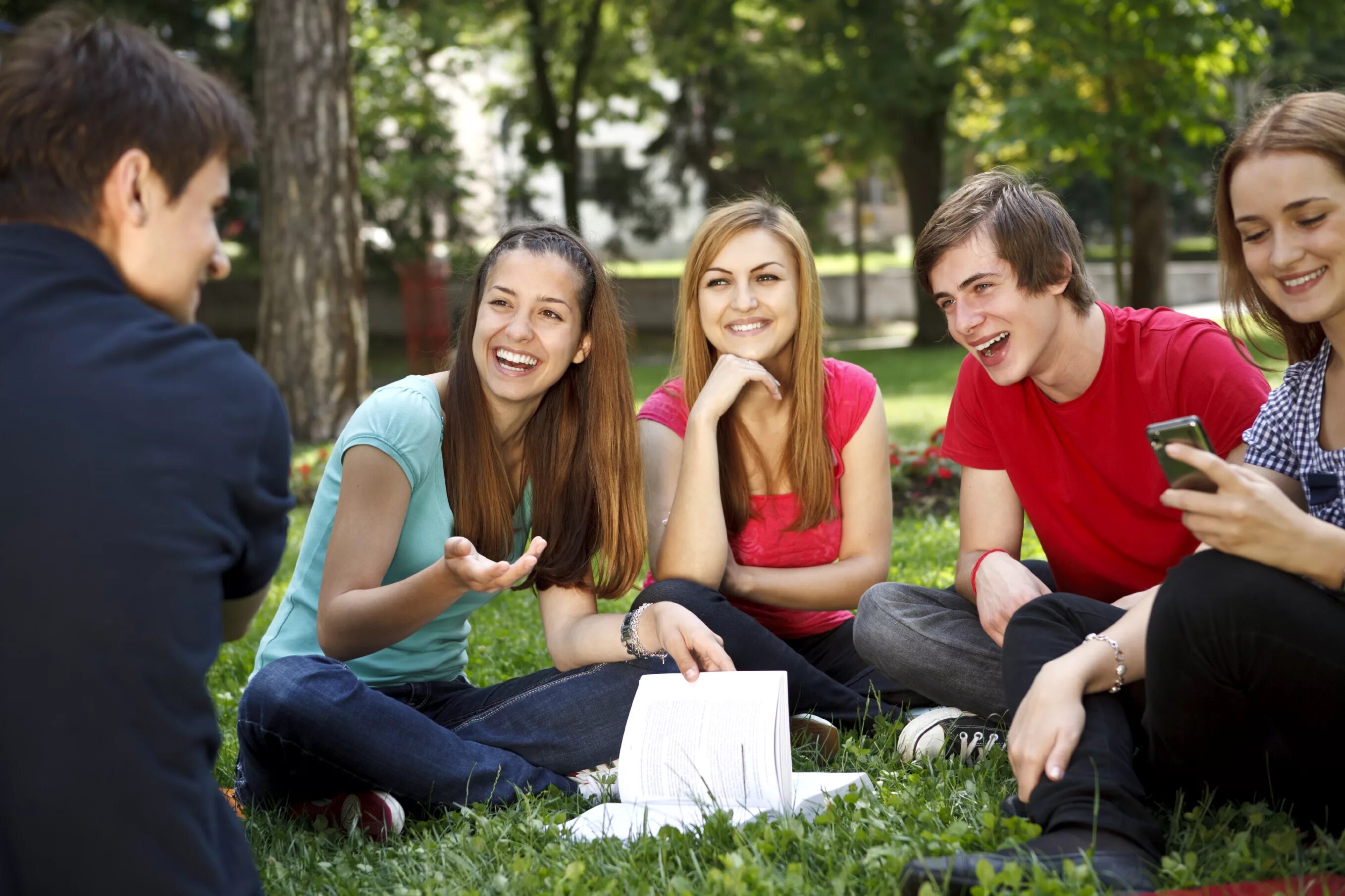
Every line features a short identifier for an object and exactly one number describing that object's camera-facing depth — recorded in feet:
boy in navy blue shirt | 5.32
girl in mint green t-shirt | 9.33
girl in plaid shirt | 6.97
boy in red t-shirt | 10.22
